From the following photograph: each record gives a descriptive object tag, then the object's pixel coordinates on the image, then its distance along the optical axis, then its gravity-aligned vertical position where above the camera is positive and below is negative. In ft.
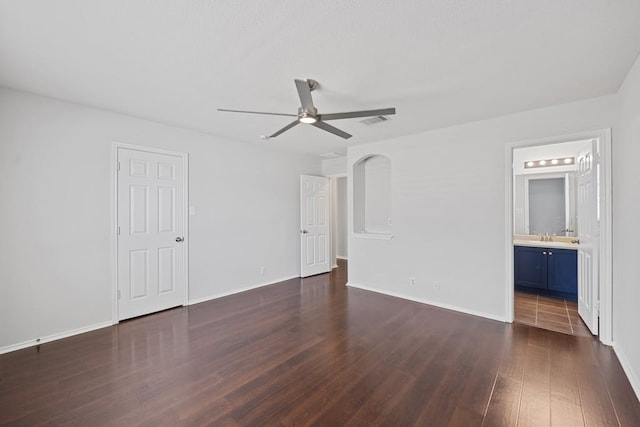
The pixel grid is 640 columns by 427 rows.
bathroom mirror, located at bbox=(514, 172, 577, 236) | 15.15 +0.57
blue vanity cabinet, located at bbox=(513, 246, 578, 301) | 13.71 -2.93
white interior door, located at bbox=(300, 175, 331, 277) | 18.69 -0.79
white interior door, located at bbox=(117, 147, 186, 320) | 11.43 -0.75
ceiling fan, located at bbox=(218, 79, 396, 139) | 7.25 +2.83
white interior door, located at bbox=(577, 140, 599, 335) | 9.83 -1.00
